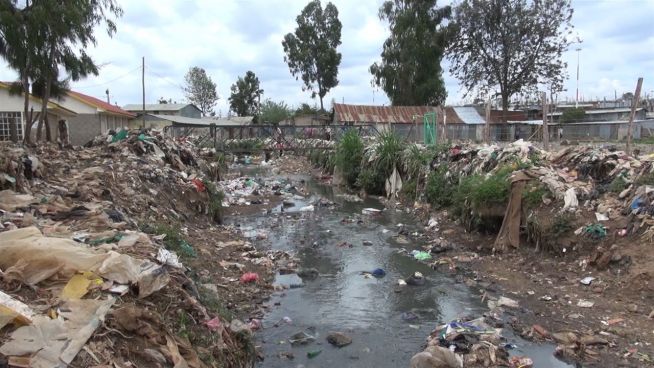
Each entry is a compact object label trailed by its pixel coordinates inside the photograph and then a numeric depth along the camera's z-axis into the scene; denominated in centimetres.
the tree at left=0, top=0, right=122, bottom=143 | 1273
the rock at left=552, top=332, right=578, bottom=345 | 512
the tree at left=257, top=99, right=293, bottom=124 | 5331
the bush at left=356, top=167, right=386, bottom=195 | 1586
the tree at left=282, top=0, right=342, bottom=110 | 4553
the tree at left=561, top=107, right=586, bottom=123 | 3725
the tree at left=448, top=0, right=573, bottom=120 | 3469
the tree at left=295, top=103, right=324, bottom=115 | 4909
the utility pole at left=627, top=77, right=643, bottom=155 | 983
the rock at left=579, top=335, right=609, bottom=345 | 507
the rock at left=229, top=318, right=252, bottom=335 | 432
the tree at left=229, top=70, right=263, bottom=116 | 6006
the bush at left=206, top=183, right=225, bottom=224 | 1109
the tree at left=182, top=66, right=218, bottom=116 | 6319
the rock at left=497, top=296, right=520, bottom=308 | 622
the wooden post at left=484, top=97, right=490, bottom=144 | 1406
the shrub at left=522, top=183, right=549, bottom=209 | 826
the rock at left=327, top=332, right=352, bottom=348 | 525
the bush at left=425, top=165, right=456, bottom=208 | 1155
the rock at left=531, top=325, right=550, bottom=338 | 535
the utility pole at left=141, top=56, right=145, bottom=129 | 3381
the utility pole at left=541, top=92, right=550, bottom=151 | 1138
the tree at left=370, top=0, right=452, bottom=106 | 3584
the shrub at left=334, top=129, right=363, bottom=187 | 1745
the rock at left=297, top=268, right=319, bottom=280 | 756
